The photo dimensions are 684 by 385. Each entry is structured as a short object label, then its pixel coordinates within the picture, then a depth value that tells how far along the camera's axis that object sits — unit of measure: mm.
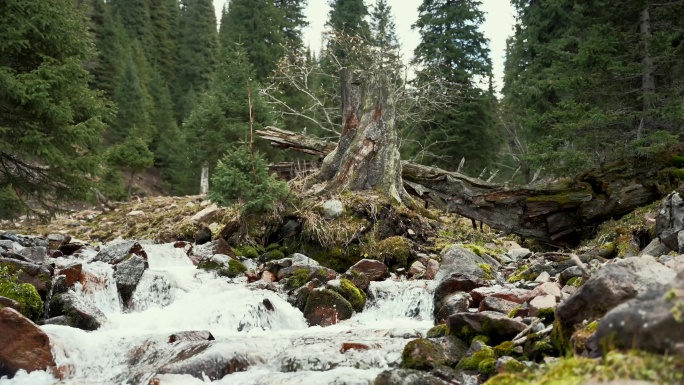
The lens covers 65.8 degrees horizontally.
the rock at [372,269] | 9188
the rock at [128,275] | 8156
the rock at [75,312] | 6672
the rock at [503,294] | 6133
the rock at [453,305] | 6371
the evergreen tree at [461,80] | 23344
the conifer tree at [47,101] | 11227
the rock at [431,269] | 9192
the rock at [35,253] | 8516
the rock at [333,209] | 10945
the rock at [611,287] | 3781
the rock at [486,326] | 4867
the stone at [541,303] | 5059
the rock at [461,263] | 8523
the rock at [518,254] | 10346
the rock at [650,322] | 2641
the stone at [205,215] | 14484
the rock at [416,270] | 9367
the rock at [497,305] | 5734
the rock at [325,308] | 7359
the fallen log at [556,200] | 9758
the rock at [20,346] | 5137
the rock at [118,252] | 9492
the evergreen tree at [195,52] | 47219
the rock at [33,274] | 6993
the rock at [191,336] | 6016
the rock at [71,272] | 7621
